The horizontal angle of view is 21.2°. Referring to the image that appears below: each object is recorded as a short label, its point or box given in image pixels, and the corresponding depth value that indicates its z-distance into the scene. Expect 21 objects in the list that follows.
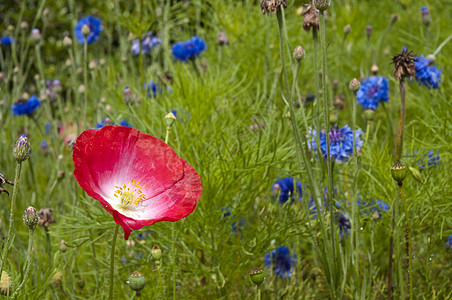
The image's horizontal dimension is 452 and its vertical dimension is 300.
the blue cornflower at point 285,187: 1.39
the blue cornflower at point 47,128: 1.95
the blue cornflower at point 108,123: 1.37
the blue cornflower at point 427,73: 1.41
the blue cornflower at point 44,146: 1.55
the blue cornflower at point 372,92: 1.41
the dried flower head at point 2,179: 1.14
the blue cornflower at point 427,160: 1.29
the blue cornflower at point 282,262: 1.36
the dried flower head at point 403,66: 1.21
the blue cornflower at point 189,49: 1.58
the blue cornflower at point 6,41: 1.84
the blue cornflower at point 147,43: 1.73
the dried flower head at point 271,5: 1.16
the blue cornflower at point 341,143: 1.29
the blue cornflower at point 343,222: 1.32
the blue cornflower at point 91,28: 1.76
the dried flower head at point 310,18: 1.23
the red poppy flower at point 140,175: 1.10
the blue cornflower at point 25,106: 1.54
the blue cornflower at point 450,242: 1.24
